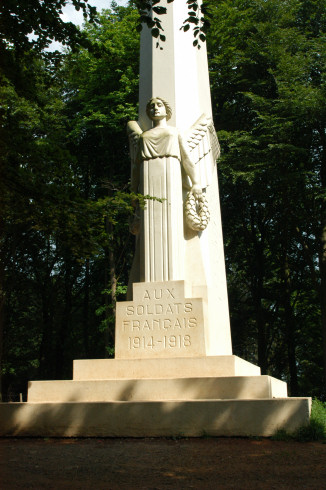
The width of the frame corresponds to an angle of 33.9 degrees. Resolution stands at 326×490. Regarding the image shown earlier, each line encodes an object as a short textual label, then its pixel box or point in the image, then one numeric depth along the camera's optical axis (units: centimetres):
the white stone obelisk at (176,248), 833
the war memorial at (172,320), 678
